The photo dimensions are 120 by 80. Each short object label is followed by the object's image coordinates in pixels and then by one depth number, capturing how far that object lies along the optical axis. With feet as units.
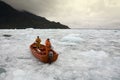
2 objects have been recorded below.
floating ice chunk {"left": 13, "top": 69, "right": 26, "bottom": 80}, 11.89
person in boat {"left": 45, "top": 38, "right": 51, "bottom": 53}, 15.49
